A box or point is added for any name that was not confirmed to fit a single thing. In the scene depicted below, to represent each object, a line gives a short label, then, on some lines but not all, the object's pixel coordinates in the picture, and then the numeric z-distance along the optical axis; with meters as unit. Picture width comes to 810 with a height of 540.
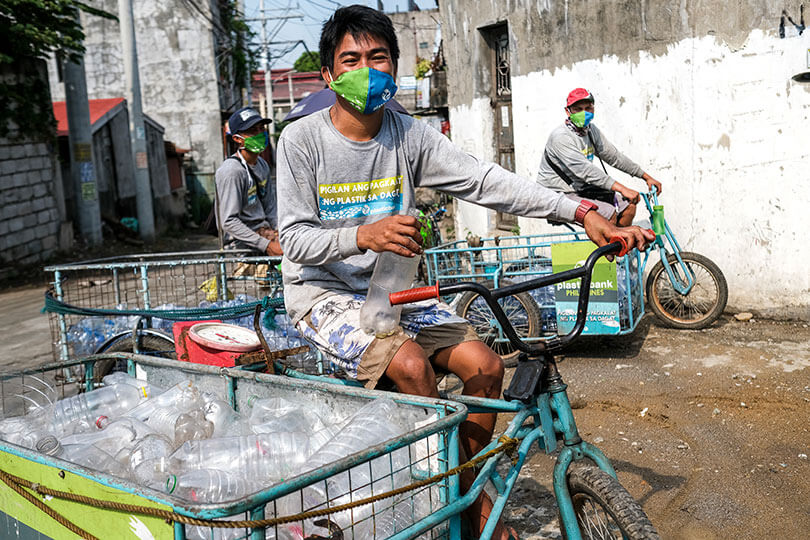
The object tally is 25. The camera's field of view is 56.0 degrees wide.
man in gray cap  5.58
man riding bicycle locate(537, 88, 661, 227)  6.68
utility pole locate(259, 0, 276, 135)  37.31
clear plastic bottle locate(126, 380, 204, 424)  2.99
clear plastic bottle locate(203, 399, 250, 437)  2.79
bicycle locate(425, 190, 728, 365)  6.05
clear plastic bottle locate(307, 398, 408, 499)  2.34
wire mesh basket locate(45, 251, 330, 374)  4.89
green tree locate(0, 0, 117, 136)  12.89
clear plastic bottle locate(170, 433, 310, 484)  2.43
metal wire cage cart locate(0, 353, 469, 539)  1.85
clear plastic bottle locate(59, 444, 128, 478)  2.53
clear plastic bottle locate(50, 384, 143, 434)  3.05
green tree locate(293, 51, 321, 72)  68.44
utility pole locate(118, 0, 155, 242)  17.34
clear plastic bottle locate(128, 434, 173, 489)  2.38
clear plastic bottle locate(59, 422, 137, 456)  2.69
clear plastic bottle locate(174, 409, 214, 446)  2.72
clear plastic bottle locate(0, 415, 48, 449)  2.85
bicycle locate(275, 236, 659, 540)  2.41
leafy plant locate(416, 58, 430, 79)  20.73
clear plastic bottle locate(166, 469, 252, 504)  2.24
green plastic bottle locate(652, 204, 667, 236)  5.91
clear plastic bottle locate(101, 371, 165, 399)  3.32
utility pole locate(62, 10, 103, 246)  16.38
